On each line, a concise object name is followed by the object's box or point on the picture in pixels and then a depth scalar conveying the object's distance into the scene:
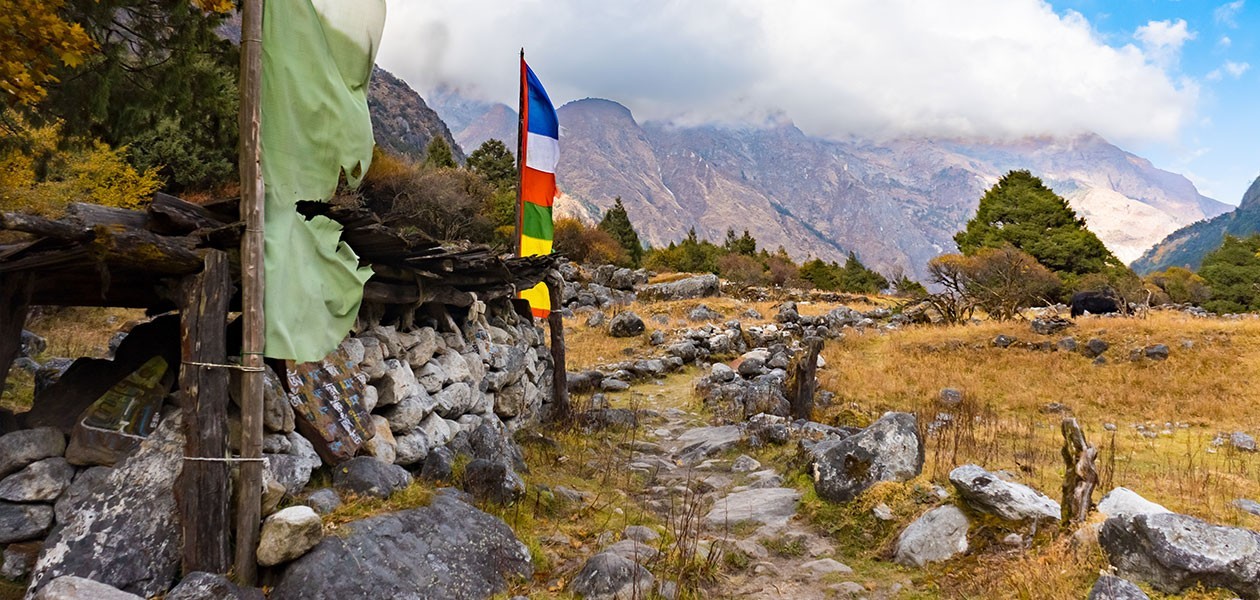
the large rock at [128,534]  3.76
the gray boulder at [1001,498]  5.06
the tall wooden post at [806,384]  11.70
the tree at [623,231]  51.41
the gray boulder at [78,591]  3.20
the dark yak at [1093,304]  23.70
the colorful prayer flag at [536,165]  11.46
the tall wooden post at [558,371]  11.52
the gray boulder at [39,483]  4.05
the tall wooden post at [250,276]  3.96
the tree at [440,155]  43.28
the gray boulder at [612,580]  4.53
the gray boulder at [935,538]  5.20
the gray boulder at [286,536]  3.96
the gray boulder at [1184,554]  3.80
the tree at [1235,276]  34.56
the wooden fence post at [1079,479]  4.89
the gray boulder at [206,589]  3.58
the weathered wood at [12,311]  4.51
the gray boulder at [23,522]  3.96
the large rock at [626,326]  21.23
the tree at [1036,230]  38.53
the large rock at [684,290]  29.77
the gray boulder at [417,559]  3.99
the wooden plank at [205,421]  3.88
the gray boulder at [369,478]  5.00
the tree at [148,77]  8.02
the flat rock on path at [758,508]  6.69
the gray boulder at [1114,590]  3.70
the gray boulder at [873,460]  6.61
